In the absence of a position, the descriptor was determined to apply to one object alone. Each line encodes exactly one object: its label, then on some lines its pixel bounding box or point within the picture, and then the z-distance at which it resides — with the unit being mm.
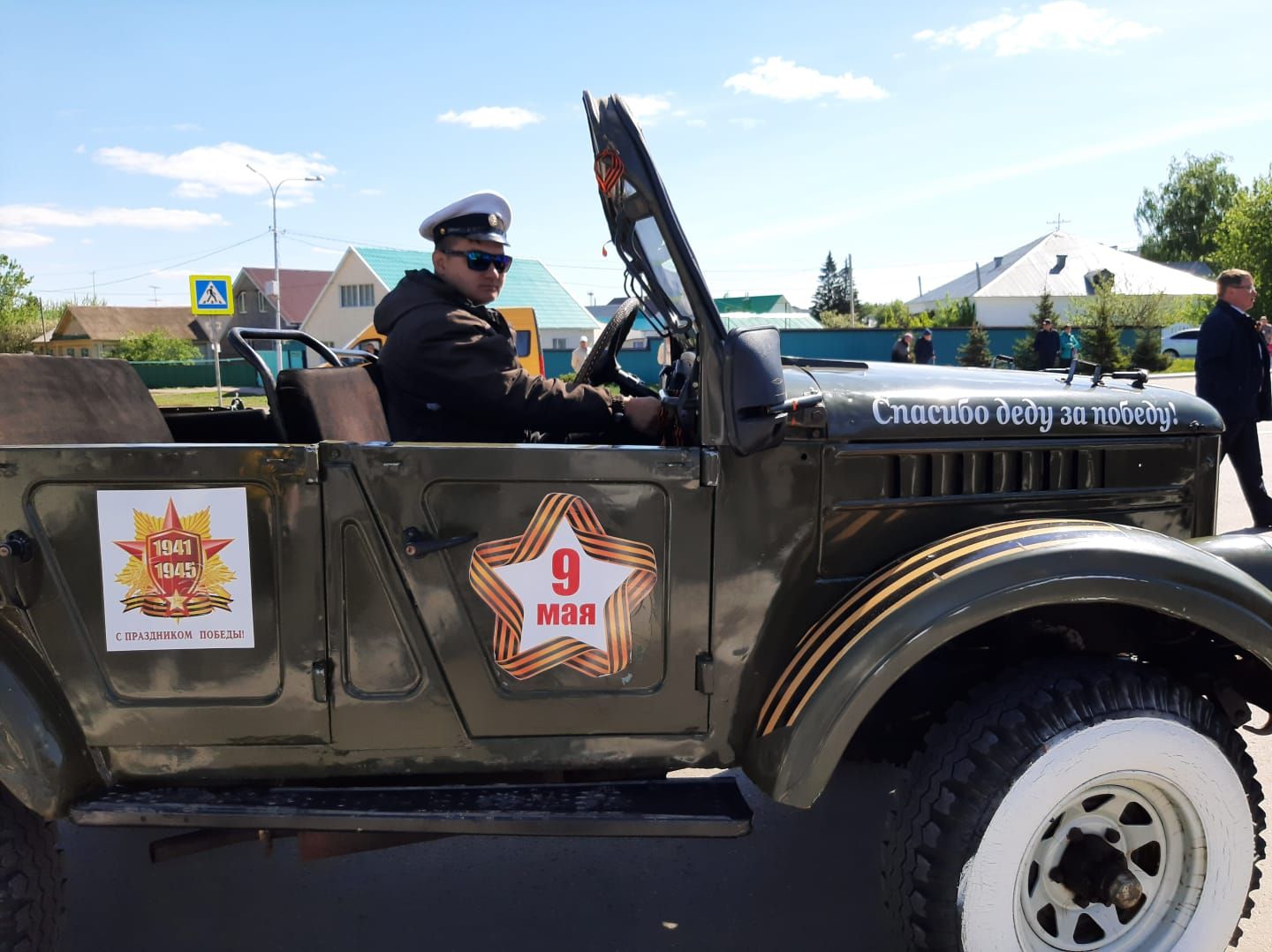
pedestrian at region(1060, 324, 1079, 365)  16756
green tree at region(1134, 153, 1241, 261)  67188
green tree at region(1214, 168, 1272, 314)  44062
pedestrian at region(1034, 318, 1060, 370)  18141
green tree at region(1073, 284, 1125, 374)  30953
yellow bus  12656
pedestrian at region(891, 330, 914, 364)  16969
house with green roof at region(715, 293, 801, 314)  65781
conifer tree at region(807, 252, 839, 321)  89188
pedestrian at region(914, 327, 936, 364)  18516
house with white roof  57562
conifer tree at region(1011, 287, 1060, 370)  28266
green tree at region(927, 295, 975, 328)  52969
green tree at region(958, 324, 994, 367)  31969
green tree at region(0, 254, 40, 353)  48219
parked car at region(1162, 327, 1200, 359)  39750
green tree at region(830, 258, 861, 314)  84938
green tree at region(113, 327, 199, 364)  56188
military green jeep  2008
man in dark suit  6496
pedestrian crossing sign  13711
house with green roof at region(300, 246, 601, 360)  39125
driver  2398
